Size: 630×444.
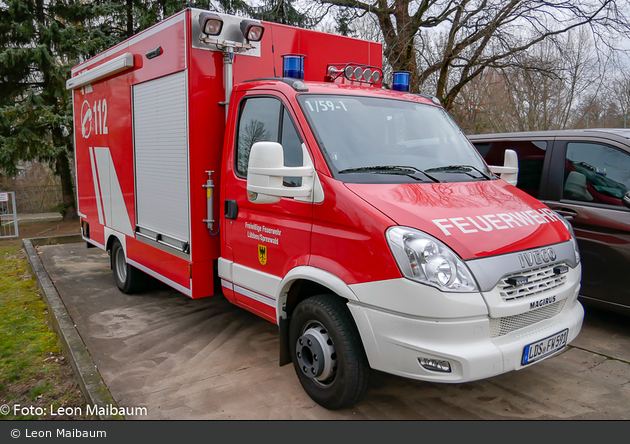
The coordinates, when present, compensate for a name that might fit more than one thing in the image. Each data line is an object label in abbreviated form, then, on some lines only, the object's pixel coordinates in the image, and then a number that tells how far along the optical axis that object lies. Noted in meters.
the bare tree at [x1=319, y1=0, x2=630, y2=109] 11.56
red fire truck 2.89
